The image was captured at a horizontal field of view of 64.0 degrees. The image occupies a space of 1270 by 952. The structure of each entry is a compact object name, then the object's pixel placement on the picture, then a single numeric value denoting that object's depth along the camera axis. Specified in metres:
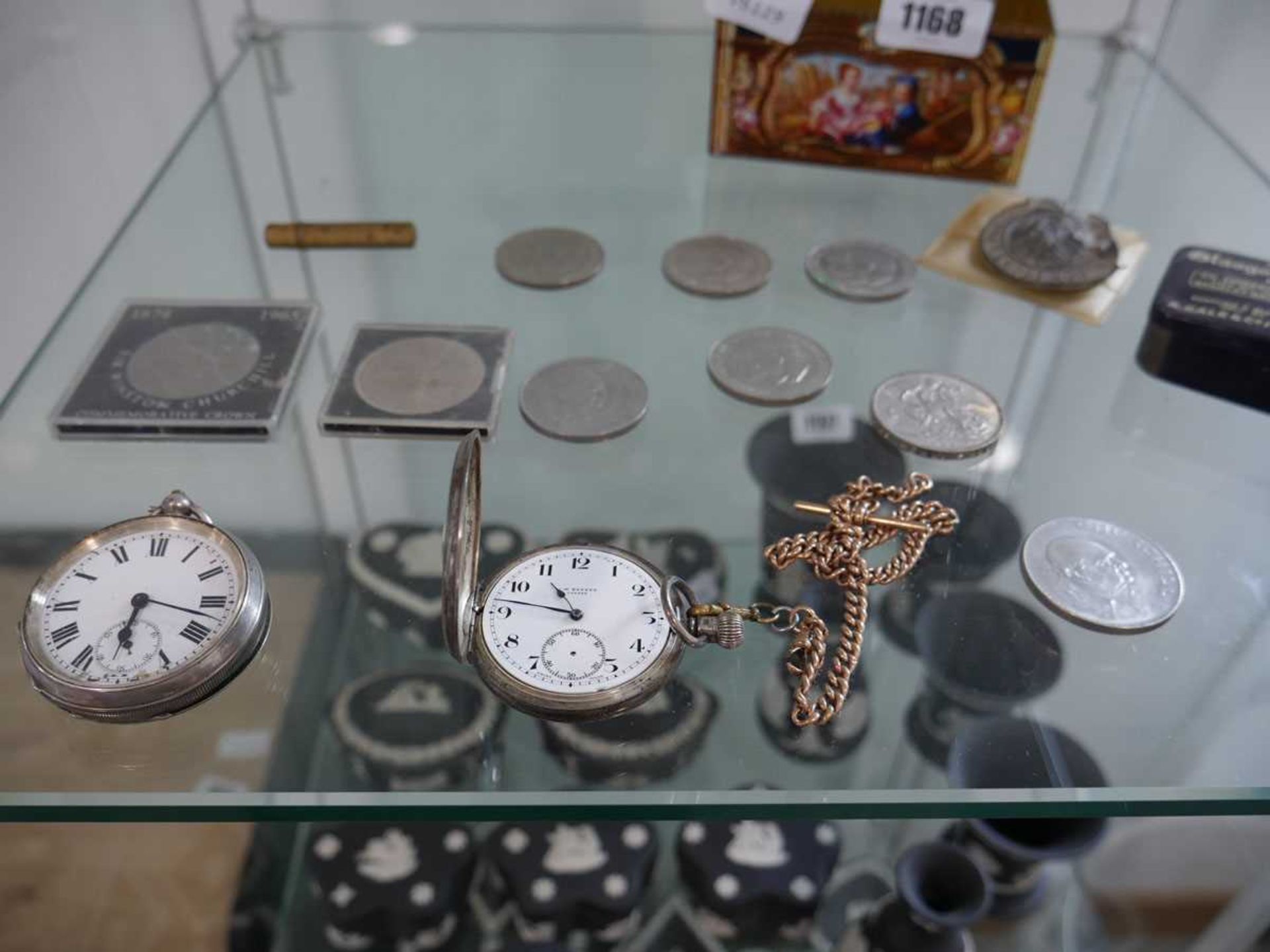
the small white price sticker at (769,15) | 0.35
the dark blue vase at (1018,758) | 0.23
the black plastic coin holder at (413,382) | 0.29
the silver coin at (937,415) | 0.30
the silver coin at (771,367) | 0.31
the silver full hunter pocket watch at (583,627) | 0.22
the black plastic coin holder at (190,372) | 0.29
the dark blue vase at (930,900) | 0.31
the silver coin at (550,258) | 0.35
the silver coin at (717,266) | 0.35
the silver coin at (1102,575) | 0.25
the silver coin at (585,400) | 0.30
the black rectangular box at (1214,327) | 0.31
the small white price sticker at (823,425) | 0.31
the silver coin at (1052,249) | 0.35
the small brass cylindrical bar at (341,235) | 0.36
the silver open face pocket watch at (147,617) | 0.22
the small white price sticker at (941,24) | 0.34
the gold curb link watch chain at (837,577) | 0.23
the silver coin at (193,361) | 0.30
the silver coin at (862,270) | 0.35
